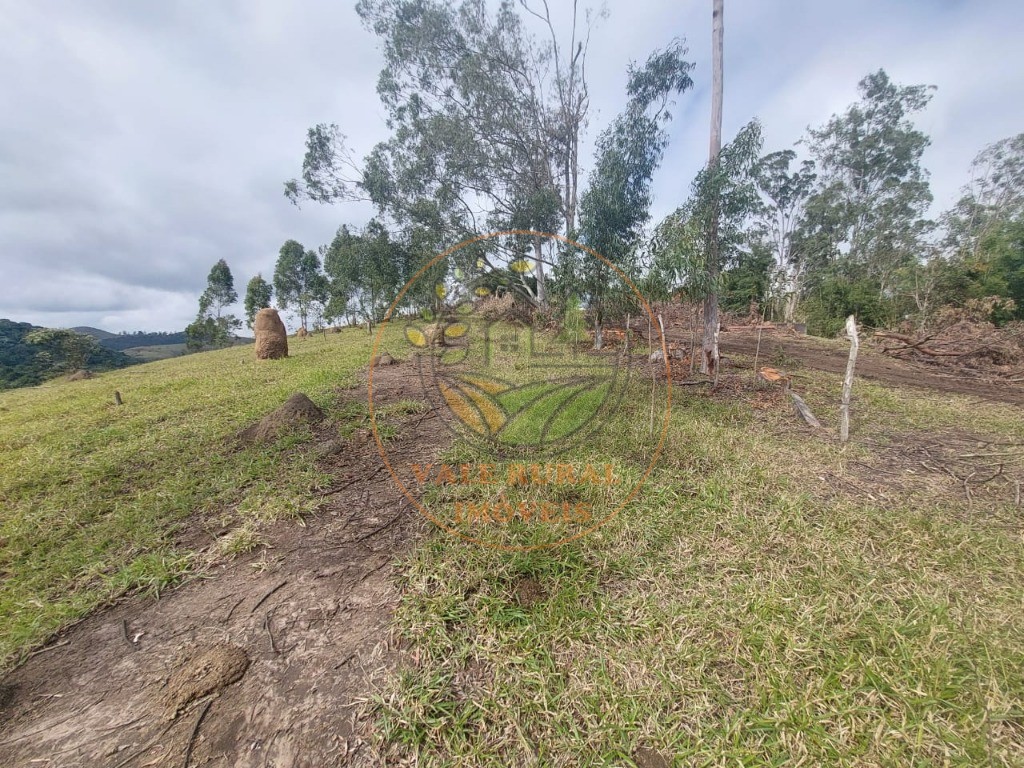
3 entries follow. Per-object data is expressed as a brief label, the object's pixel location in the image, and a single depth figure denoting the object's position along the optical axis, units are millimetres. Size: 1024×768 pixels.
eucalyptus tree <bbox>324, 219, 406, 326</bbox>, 12445
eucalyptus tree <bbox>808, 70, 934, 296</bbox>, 17406
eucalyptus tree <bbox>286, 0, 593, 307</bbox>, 11688
